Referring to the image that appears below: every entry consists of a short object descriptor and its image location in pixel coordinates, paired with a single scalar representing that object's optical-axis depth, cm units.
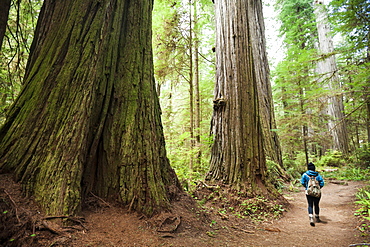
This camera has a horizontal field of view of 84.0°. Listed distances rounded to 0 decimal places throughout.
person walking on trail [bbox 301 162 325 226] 441
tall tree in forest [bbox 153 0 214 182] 805
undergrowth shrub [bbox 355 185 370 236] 350
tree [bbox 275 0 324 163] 912
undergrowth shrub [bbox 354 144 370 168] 948
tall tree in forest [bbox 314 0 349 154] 1189
